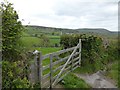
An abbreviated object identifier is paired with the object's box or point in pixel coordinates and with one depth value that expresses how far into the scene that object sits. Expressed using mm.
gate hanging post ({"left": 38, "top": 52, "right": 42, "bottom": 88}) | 1890
